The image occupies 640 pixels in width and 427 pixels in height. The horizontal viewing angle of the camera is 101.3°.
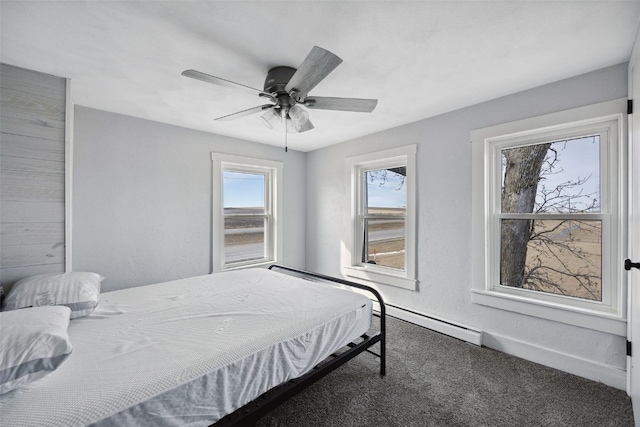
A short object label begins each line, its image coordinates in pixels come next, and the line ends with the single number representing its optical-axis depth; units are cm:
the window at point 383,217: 311
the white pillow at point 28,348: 93
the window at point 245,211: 342
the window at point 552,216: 198
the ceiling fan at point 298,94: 138
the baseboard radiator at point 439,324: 253
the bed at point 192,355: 96
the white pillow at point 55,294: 156
